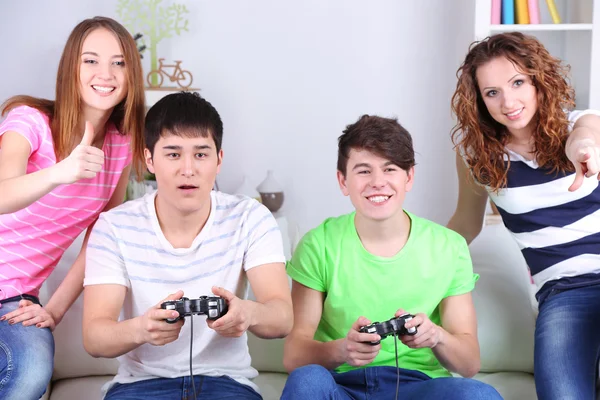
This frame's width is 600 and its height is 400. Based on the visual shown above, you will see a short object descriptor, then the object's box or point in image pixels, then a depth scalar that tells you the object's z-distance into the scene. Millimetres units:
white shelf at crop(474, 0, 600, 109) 2945
